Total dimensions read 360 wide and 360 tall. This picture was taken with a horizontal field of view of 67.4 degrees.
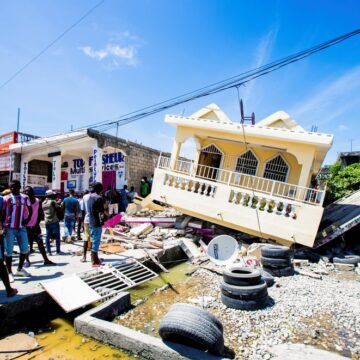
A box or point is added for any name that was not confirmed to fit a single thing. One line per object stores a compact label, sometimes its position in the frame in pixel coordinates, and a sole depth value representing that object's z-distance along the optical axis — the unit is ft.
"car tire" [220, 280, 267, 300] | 16.47
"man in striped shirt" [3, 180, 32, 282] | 16.87
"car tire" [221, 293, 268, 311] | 16.40
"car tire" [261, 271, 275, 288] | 20.77
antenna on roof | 32.24
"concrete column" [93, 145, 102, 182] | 43.94
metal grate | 17.87
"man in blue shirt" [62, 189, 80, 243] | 27.81
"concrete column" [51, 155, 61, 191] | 51.82
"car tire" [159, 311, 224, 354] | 10.82
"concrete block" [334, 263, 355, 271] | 26.94
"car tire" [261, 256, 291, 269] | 23.34
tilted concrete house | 29.50
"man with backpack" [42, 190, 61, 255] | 23.44
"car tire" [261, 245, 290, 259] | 23.18
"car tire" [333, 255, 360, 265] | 28.04
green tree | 59.47
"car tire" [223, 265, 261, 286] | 17.19
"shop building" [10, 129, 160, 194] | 46.88
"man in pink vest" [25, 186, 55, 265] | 20.22
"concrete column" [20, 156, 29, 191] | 58.44
